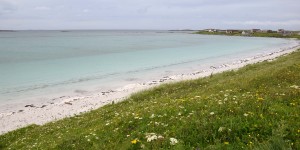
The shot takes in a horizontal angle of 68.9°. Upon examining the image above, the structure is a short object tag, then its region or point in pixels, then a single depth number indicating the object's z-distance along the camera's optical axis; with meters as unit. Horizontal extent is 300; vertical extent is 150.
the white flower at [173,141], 7.67
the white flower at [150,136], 8.15
